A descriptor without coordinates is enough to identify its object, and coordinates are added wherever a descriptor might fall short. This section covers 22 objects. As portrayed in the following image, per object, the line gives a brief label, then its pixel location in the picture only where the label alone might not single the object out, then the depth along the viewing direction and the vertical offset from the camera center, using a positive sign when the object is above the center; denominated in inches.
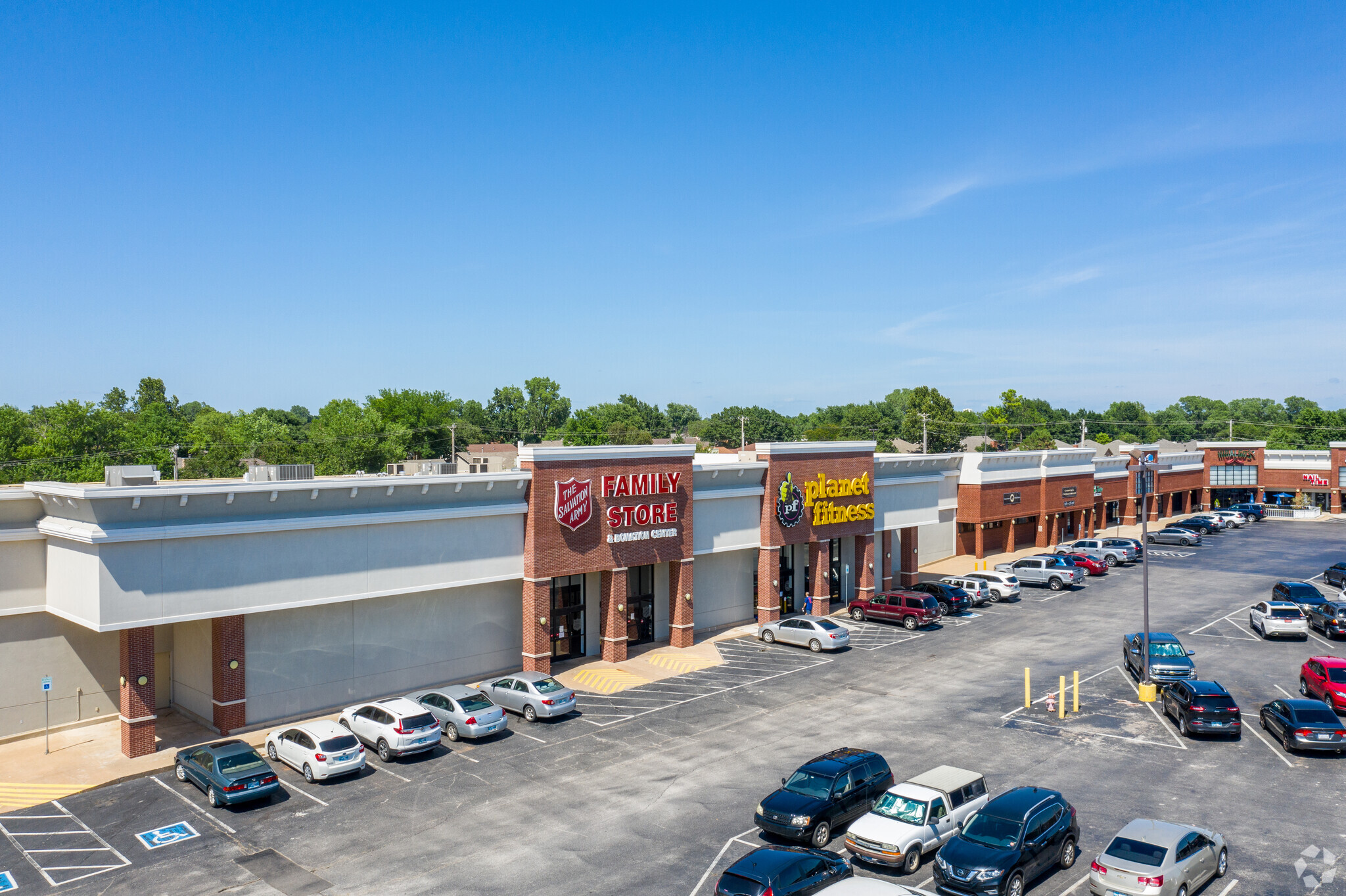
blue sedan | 935.7 -368.9
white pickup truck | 769.3 -349.9
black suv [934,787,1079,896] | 703.1 -342.6
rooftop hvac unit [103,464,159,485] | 1163.9 -51.5
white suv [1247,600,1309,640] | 1679.4 -353.2
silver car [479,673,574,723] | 1235.9 -372.8
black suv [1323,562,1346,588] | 2188.7 -349.7
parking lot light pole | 1298.0 -300.8
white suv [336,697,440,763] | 1088.8 -368.5
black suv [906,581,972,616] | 1987.0 -362.9
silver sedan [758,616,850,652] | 1644.9 -375.0
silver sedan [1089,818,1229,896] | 682.2 -339.4
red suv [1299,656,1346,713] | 1227.2 -348.2
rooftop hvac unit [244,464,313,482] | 1274.6 -53.8
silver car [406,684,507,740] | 1154.0 -370.6
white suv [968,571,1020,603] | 2137.1 -364.1
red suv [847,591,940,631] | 1839.3 -365.4
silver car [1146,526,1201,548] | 3026.6 -345.1
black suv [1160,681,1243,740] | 1111.6 -351.7
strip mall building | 1120.8 -212.6
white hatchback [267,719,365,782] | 1017.5 -372.2
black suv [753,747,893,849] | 816.9 -349.7
